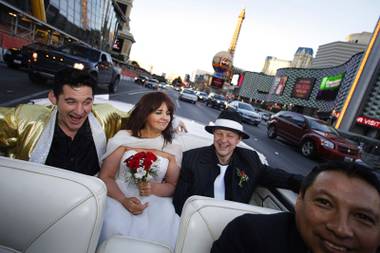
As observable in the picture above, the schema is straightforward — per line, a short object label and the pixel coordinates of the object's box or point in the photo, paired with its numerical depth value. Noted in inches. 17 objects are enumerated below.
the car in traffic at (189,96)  1225.4
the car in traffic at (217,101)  1205.1
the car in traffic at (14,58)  545.9
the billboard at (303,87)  2549.2
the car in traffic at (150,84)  1605.6
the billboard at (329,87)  1968.5
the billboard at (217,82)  3594.7
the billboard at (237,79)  4110.5
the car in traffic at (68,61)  425.1
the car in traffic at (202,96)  1565.0
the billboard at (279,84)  2998.0
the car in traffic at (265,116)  1600.6
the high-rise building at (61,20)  881.5
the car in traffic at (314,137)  412.5
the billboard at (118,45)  3860.5
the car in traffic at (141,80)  1763.5
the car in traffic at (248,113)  839.1
